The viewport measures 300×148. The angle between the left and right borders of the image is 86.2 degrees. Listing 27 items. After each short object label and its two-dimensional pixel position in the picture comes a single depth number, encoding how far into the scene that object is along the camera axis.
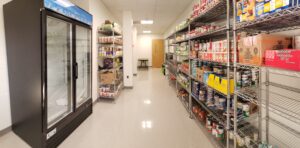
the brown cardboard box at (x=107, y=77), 3.93
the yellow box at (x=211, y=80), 2.14
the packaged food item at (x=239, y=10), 1.50
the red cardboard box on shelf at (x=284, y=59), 1.02
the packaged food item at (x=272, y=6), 1.11
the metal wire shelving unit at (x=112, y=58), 3.97
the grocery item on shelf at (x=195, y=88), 2.88
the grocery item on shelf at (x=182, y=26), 3.53
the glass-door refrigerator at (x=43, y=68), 1.85
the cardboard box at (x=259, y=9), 1.22
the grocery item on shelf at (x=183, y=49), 3.63
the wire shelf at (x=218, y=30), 1.80
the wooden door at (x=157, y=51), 12.45
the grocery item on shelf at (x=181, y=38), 3.68
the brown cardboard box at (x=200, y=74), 2.60
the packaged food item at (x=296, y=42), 1.26
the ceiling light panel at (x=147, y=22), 7.43
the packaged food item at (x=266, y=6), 1.16
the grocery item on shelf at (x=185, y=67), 3.55
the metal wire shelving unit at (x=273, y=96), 1.42
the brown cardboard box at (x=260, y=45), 1.28
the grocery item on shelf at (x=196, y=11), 2.73
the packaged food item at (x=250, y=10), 1.33
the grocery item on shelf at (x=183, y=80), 3.64
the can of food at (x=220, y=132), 2.12
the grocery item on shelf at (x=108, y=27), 3.91
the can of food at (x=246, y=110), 1.79
